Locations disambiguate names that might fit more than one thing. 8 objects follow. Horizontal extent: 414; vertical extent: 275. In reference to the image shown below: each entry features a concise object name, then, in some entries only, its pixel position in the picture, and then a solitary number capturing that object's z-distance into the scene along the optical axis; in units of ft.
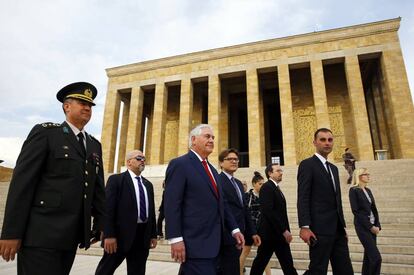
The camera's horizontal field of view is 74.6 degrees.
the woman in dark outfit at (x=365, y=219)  12.48
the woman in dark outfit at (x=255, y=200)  17.17
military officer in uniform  6.11
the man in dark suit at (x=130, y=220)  10.37
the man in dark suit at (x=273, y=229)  12.49
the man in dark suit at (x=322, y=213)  9.57
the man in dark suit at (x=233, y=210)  9.41
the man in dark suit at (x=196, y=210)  7.36
